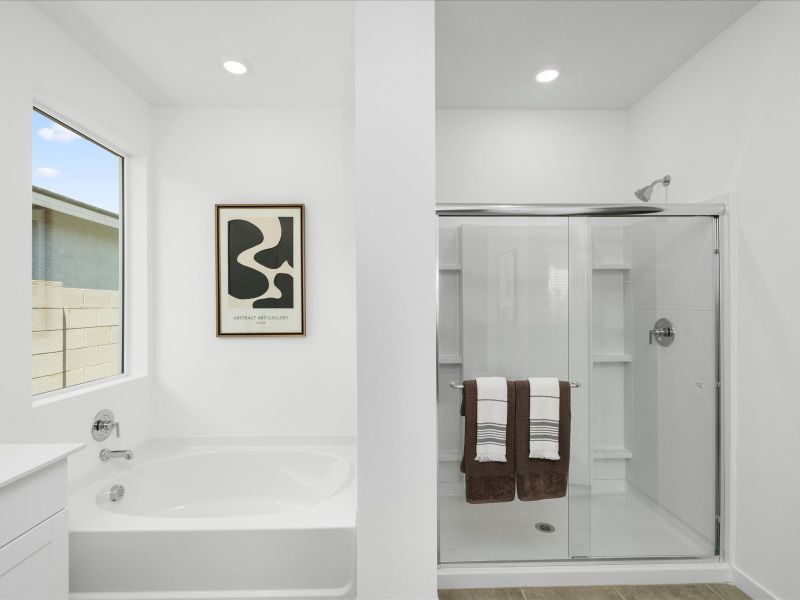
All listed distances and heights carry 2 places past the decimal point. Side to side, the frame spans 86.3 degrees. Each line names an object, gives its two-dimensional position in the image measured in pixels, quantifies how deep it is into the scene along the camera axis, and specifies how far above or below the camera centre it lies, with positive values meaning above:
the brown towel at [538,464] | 1.92 -0.75
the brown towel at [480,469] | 1.91 -0.77
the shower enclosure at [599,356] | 1.93 -0.27
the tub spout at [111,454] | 2.16 -0.80
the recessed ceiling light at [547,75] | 2.35 +1.24
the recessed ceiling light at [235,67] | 2.16 +1.19
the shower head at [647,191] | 2.34 +0.59
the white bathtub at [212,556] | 1.68 -1.03
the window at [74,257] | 1.93 +0.20
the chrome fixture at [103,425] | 2.12 -0.64
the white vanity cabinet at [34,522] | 1.14 -0.64
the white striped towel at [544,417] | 1.92 -0.54
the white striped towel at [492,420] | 1.90 -0.55
